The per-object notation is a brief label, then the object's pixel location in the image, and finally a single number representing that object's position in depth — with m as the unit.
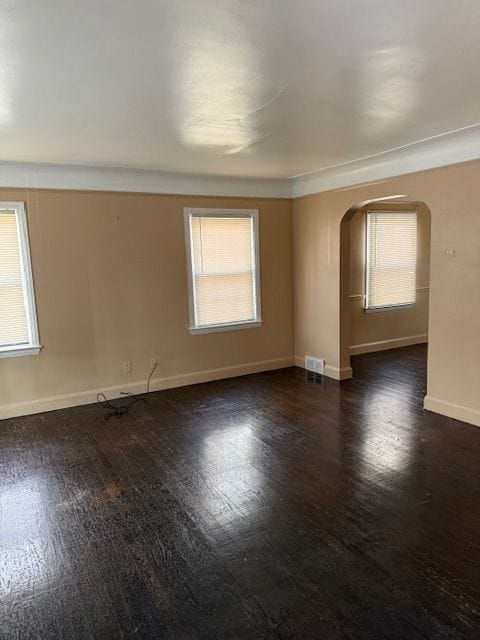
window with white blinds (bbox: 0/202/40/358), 4.38
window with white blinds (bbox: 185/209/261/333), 5.41
